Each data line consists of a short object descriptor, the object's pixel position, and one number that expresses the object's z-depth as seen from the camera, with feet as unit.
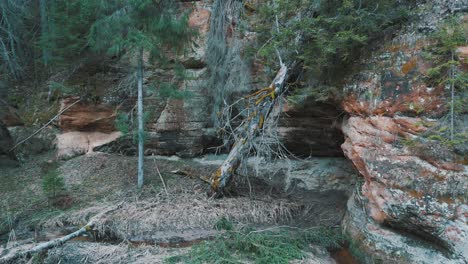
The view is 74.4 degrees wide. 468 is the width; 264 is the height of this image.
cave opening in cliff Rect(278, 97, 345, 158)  22.55
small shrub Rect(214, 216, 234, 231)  18.24
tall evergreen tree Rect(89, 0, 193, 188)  20.61
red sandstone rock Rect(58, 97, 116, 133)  28.45
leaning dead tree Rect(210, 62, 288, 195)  20.93
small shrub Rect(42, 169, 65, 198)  20.16
